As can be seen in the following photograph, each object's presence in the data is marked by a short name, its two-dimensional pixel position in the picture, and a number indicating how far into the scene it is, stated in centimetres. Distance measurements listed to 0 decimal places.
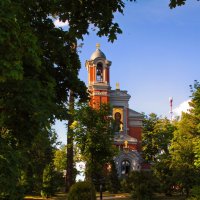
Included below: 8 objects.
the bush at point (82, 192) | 2409
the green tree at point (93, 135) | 3183
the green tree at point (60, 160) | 6506
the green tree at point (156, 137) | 5712
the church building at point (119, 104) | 5750
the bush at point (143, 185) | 3247
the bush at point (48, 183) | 3856
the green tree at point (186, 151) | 3247
